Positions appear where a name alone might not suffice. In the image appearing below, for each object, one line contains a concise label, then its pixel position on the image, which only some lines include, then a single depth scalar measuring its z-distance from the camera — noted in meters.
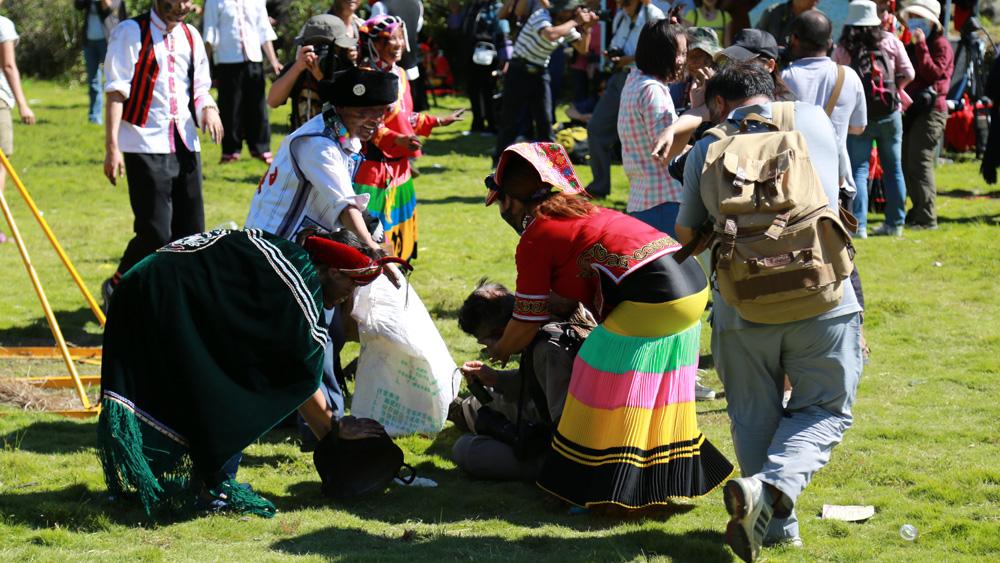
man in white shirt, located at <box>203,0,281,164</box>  26.16
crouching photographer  10.28
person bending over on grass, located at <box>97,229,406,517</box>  9.05
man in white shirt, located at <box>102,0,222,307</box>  14.60
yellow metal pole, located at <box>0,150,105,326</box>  12.60
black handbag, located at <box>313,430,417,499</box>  10.20
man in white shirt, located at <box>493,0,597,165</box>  24.39
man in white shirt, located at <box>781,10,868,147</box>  13.70
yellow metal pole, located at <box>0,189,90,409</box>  12.51
